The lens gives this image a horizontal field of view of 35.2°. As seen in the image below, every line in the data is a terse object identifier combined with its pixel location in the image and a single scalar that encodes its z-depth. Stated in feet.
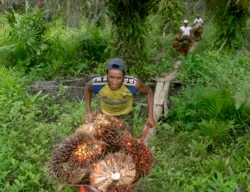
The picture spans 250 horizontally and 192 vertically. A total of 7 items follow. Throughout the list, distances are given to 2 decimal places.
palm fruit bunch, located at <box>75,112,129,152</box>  10.09
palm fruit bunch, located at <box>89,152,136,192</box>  8.82
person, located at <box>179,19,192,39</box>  38.05
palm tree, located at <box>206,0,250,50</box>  35.86
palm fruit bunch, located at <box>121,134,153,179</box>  9.94
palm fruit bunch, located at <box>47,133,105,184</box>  9.38
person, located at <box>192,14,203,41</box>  43.47
